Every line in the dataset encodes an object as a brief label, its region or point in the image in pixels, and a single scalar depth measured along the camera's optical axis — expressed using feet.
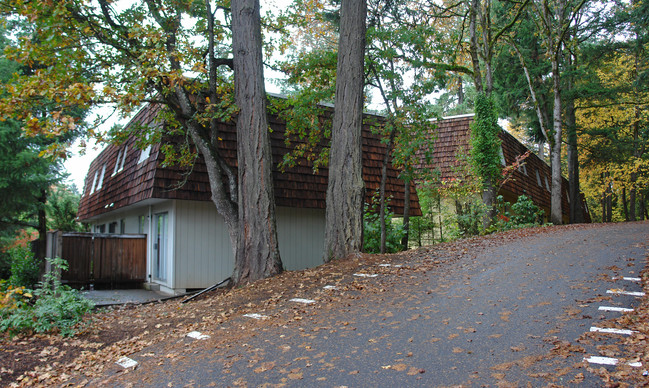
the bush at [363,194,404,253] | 39.47
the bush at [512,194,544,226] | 46.34
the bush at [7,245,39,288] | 48.14
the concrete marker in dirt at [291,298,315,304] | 20.40
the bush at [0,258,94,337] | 19.90
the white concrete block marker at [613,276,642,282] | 19.23
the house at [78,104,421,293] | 38.11
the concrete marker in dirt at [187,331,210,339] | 17.38
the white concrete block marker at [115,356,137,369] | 15.29
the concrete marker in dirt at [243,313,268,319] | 19.04
